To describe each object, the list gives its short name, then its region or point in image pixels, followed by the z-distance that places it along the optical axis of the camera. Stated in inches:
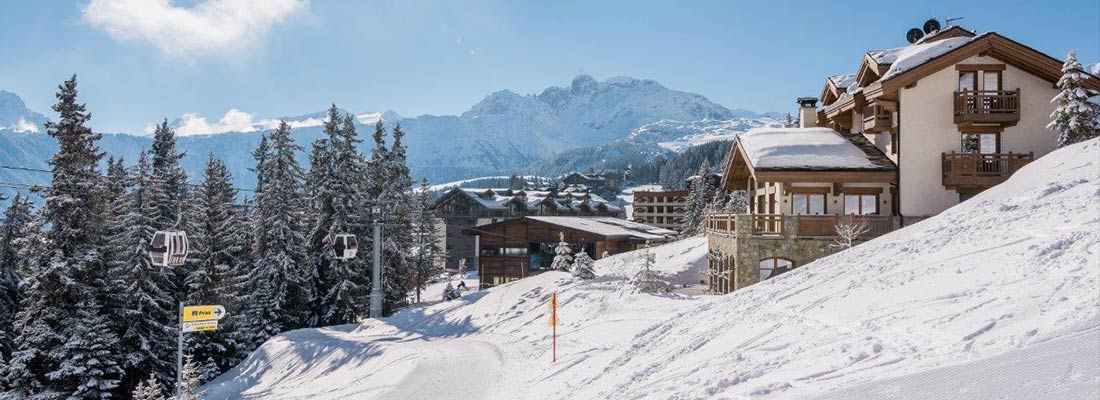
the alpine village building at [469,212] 3703.2
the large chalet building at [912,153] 932.0
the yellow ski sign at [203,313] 547.5
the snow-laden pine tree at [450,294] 1817.4
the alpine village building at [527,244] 2267.5
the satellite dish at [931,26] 1316.4
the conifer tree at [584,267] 1314.0
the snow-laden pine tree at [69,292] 1005.2
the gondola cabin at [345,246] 1384.1
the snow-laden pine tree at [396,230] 1747.0
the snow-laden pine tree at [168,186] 1368.1
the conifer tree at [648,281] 1077.1
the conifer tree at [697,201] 2805.1
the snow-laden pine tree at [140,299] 1131.9
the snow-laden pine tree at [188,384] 592.4
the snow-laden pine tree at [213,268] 1347.2
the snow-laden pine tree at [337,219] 1627.7
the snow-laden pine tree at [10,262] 1496.1
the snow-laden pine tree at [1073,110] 908.6
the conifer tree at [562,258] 1604.3
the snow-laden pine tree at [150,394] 560.7
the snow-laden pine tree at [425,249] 2267.5
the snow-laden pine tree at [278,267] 1562.5
